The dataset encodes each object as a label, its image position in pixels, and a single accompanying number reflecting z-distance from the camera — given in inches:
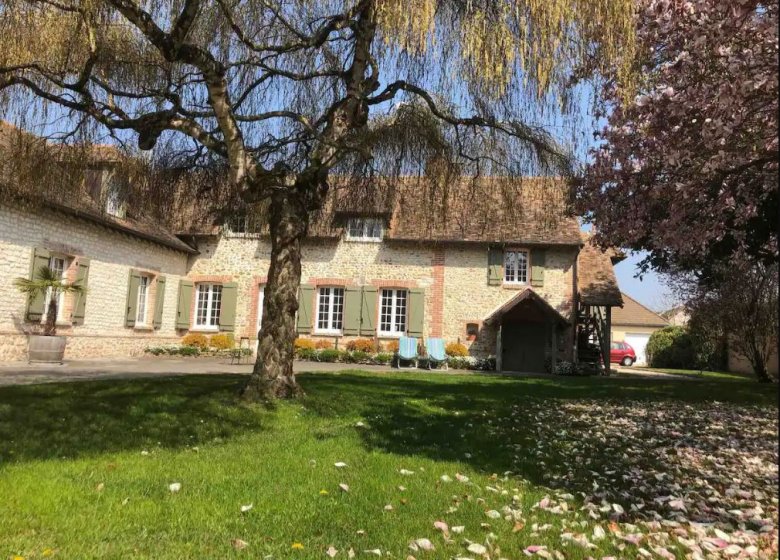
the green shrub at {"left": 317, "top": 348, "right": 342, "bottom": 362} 774.5
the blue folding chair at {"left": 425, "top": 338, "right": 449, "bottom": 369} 750.6
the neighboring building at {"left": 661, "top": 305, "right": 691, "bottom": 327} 1609.7
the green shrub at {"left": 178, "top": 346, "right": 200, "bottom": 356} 775.7
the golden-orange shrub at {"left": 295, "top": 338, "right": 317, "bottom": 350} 791.7
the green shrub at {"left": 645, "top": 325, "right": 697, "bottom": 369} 1179.3
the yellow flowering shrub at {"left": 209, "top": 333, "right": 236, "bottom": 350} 801.6
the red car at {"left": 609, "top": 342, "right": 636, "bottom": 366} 1300.4
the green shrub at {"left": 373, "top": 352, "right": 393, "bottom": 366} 773.9
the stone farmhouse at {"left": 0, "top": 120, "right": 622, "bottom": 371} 727.1
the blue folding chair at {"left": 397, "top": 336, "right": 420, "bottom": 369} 741.9
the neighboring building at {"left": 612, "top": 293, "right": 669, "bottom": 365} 1594.5
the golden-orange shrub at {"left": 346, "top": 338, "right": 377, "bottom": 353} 796.0
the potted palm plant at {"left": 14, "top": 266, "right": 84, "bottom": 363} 517.0
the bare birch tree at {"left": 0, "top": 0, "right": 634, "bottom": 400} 163.5
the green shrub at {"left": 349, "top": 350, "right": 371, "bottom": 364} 773.3
